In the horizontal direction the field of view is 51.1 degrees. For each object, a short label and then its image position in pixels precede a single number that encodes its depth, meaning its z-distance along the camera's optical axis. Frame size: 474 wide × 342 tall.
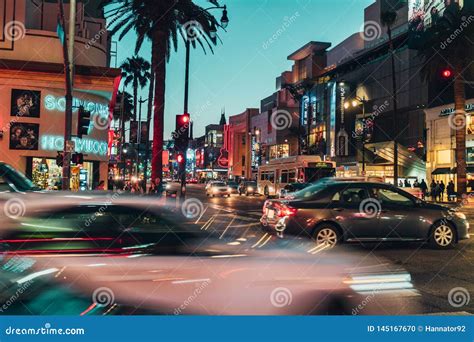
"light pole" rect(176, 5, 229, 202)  24.62
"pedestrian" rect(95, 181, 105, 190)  28.96
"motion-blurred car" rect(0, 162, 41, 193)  6.49
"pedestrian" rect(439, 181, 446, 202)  41.20
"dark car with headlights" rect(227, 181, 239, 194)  52.78
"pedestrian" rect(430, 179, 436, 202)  40.38
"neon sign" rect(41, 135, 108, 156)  27.97
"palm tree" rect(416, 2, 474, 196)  35.62
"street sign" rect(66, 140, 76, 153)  17.33
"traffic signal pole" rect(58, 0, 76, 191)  17.31
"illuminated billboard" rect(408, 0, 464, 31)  44.76
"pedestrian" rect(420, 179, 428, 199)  41.53
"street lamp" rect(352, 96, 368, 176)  61.03
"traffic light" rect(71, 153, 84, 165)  18.53
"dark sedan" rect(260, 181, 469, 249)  10.84
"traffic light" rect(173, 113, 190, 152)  20.91
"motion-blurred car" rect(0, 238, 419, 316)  4.75
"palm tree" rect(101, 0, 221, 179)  24.61
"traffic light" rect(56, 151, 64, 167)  18.52
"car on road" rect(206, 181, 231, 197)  46.09
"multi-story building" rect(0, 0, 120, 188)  27.08
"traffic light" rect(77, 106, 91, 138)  17.56
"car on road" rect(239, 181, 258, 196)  51.06
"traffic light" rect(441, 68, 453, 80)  25.22
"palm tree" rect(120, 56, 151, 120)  59.94
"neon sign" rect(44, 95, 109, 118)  28.08
